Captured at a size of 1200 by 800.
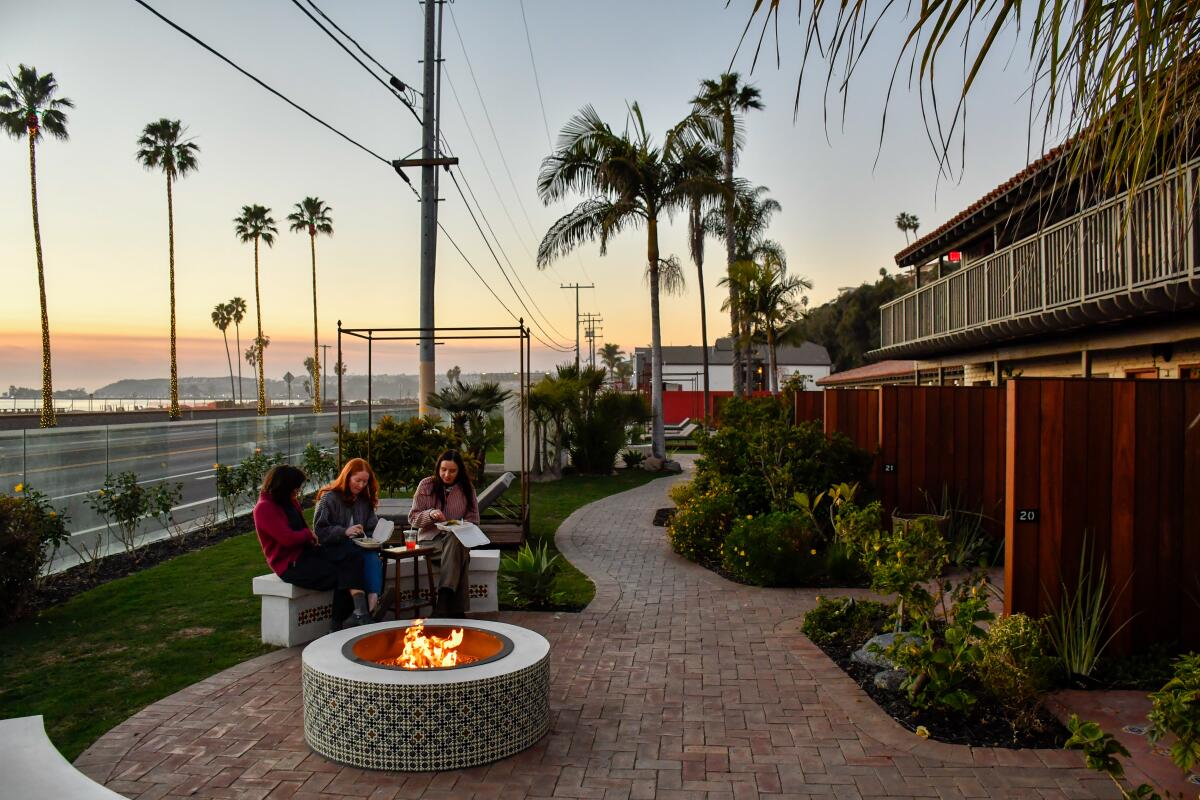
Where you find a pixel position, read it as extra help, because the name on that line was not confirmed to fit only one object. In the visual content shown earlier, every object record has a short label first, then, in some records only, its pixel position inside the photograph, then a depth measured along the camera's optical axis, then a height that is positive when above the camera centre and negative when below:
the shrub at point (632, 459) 23.89 -1.69
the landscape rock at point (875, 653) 5.94 -1.80
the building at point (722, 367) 75.75 +2.51
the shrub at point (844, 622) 6.78 -1.80
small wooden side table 7.03 -1.39
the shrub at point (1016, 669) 4.91 -1.57
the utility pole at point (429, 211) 15.10 +3.28
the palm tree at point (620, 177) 21.91 +5.52
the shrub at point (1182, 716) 3.58 -1.36
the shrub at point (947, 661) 5.03 -1.56
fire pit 4.43 -1.58
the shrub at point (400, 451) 14.00 -0.81
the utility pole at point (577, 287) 70.55 +8.93
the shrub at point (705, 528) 10.51 -1.60
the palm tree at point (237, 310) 94.62 +10.05
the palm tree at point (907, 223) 77.75 +15.10
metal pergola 10.81 +0.82
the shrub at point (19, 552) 7.30 -1.23
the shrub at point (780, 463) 10.65 -0.85
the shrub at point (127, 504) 10.11 -1.18
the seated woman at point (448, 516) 7.21 -1.03
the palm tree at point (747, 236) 23.48 +6.74
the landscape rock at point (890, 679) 5.55 -1.83
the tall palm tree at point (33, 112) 31.88 +10.85
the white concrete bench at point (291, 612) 6.73 -1.64
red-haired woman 6.84 -0.91
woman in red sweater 6.51 -1.15
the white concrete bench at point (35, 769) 3.41 -1.50
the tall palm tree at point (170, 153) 43.47 +12.46
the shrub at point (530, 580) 8.11 -1.68
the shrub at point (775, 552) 8.95 -1.62
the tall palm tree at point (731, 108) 30.59 +10.05
